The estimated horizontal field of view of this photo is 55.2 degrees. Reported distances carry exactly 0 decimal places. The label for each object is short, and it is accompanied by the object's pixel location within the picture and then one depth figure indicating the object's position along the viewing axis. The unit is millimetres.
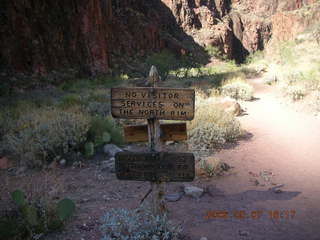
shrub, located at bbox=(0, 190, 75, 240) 2902
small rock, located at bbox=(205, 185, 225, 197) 3998
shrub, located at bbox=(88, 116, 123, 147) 5570
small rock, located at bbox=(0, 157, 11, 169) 5047
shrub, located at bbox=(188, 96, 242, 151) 5859
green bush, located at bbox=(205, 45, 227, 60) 36812
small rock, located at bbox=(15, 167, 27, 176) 4759
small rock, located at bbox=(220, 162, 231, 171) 4789
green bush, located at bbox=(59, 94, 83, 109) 8156
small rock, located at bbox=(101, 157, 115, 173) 4821
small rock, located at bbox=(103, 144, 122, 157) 5445
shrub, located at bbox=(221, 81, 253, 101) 10969
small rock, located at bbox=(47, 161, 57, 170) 4801
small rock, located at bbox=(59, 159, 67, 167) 5000
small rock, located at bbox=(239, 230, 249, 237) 3090
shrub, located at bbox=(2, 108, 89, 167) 4965
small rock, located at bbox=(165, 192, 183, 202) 3866
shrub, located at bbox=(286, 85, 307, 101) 9747
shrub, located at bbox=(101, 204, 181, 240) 2836
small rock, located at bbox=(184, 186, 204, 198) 3951
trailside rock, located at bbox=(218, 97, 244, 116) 8376
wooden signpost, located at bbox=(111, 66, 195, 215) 2795
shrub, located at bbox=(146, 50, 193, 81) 18297
